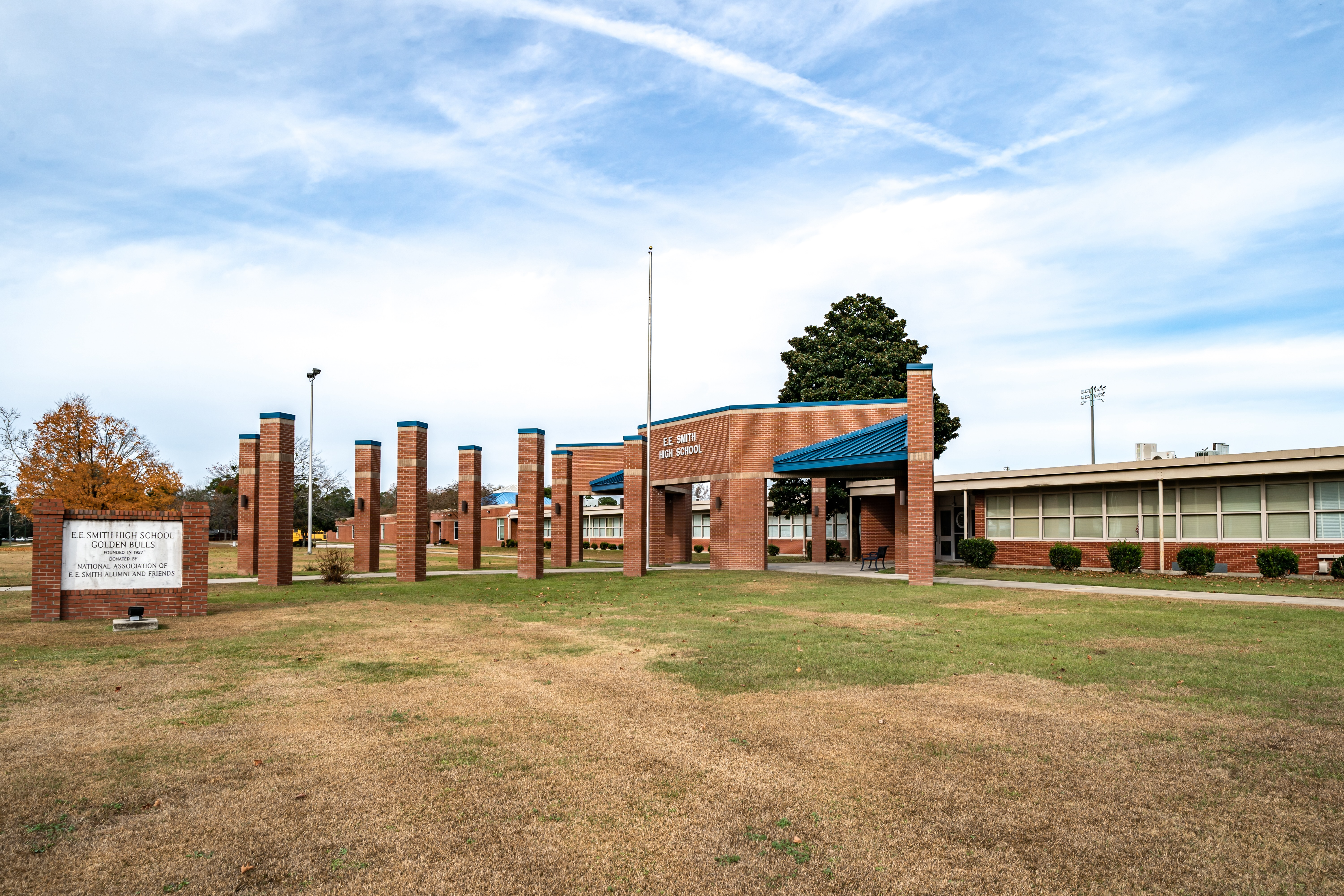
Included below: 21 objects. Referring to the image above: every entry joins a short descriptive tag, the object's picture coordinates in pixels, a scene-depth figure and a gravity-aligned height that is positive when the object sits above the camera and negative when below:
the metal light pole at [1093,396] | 67.25 +8.01
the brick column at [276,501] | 23.06 -0.08
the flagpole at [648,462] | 28.34 +1.23
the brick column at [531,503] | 25.73 -0.19
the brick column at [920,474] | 21.25 +0.54
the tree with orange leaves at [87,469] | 34.59 +1.31
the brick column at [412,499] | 24.86 -0.05
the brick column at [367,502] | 29.48 -0.14
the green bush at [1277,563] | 22.30 -1.87
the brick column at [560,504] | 32.59 -0.28
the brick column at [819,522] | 35.00 -1.13
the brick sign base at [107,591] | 13.90 -1.43
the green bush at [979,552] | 29.58 -2.06
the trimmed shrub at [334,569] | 23.36 -2.01
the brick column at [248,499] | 27.06 -0.02
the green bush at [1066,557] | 27.34 -2.07
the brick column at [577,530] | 38.06 -1.52
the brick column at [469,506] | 30.05 -0.31
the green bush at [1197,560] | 23.89 -1.92
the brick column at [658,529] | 33.31 -1.31
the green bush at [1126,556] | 25.31 -1.92
